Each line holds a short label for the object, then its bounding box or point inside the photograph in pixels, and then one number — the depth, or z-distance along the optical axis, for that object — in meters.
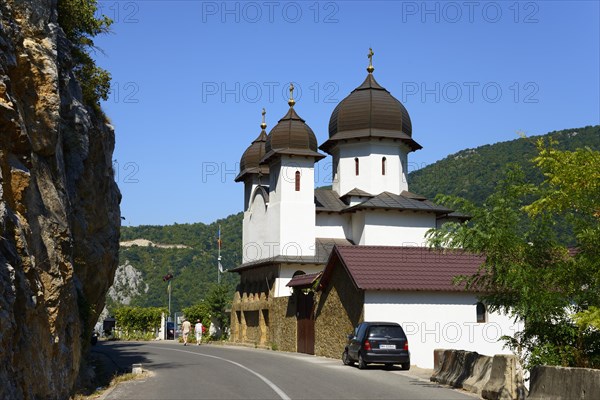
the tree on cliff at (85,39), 19.73
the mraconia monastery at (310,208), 46.09
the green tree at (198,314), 58.09
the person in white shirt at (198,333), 46.30
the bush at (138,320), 58.94
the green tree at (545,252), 14.90
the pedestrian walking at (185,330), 44.56
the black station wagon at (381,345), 23.39
